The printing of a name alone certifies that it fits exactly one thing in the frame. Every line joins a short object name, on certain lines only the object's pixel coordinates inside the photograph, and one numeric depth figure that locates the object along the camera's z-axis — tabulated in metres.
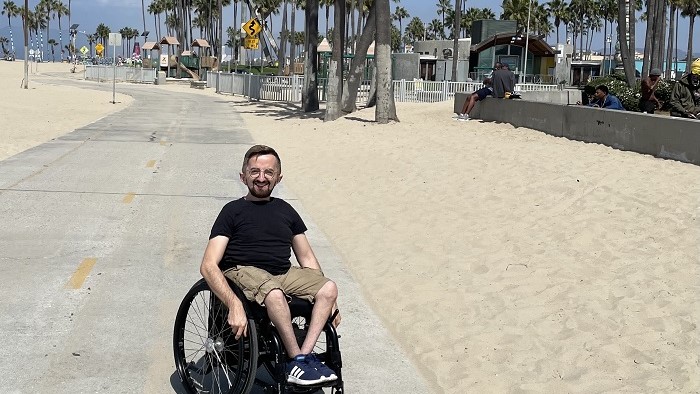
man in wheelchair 4.47
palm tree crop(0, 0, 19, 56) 180.50
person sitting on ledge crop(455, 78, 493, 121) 22.41
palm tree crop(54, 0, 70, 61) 174.23
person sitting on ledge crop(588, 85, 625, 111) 17.00
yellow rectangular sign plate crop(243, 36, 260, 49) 51.37
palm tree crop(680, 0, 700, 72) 78.50
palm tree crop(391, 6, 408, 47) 157.00
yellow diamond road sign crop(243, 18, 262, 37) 48.84
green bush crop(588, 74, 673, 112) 22.61
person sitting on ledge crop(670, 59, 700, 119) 14.91
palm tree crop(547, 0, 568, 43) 111.14
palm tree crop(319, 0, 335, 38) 89.98
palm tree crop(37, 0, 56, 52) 171.82
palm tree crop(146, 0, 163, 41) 141.94
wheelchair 4.52
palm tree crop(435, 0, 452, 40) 132.82
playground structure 82.81
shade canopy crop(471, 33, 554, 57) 53.59
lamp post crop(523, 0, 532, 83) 51.51
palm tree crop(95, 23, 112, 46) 184.52
